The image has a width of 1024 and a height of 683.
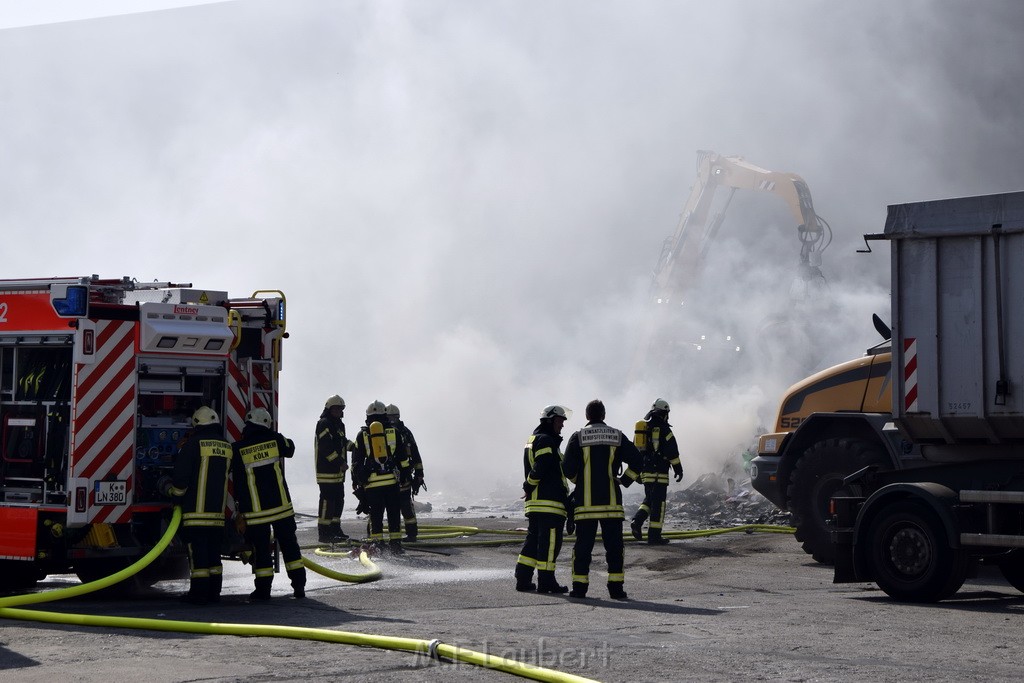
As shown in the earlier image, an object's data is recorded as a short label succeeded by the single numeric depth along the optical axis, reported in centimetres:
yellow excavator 3528
